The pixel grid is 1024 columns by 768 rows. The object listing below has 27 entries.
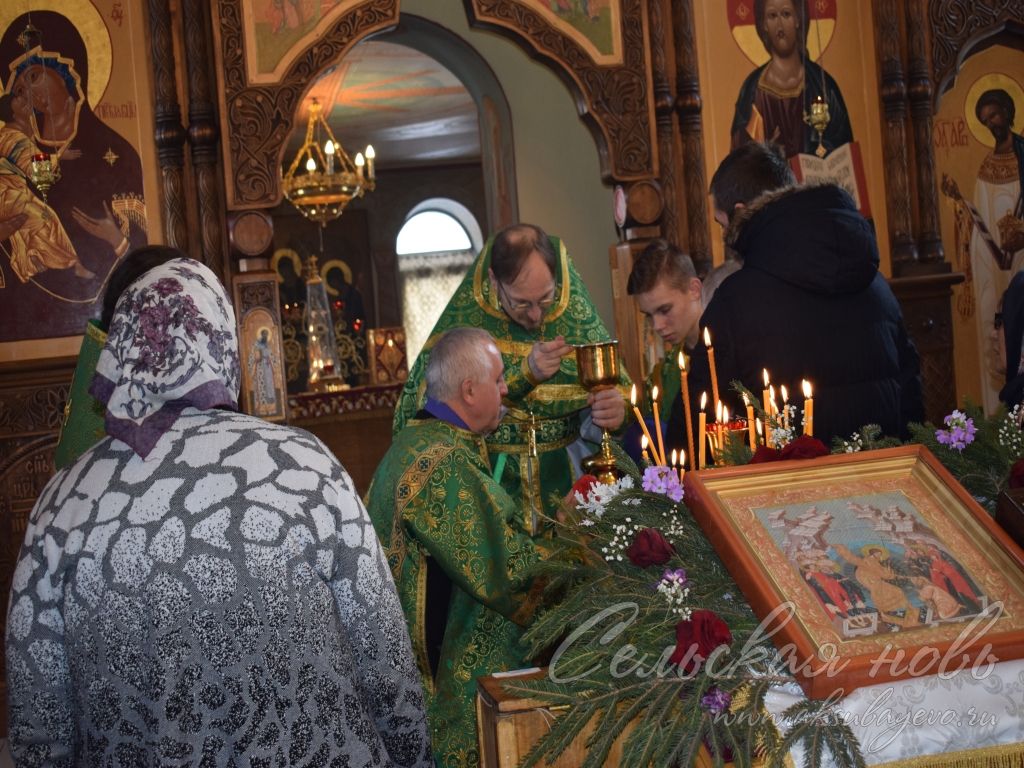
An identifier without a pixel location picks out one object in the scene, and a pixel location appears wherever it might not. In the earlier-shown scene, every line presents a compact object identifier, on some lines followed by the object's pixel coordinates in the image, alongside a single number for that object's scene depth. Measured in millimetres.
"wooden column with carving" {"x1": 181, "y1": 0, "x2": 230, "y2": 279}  6172
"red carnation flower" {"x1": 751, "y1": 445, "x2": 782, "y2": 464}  2162
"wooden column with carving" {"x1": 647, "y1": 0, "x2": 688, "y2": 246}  6699
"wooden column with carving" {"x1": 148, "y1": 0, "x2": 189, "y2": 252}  6219
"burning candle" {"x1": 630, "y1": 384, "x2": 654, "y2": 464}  2178
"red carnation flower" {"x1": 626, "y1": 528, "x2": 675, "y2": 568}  2010
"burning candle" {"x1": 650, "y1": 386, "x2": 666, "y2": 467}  2142
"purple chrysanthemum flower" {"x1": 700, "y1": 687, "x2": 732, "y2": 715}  1779
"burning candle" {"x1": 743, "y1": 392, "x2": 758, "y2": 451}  2264
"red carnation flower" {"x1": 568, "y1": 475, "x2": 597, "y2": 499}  2346
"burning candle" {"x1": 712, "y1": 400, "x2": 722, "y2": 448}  2237
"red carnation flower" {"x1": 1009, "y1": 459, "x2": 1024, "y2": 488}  2109
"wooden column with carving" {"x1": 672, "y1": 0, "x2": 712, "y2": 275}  6891
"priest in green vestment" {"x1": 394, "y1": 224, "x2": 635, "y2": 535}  3932
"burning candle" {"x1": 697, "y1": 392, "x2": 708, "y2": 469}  2176
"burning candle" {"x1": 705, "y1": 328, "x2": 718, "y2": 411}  2118
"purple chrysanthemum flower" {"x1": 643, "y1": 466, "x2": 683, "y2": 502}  2123
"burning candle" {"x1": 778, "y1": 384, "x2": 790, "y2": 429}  2215
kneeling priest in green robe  2971
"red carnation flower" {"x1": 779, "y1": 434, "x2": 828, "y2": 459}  2123
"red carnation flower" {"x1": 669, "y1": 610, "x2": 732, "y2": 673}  1831
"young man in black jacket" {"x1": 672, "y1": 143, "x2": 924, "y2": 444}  2779
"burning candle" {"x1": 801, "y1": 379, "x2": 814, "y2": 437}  2107
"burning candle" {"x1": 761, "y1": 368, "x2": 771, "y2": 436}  2281
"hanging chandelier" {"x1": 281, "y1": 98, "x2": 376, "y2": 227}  11227
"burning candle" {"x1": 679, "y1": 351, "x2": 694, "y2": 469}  2263
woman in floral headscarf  1944
